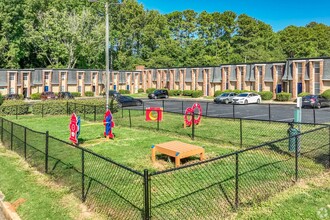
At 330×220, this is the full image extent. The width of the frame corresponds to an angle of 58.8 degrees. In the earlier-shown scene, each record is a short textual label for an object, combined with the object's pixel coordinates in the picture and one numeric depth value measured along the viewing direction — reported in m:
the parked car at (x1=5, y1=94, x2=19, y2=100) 45.20
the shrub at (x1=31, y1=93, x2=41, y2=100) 50.42
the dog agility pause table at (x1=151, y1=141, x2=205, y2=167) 9.60
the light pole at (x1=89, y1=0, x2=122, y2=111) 18.88
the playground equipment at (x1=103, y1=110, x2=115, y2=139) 14.55
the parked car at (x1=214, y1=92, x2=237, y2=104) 37.31
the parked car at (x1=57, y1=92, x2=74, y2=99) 45.41
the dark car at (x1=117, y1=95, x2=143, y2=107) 34.00
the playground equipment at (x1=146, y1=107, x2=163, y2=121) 19.74
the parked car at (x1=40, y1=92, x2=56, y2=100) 45.83
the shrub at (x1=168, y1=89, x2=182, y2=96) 55.59
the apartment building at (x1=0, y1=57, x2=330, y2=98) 41.19
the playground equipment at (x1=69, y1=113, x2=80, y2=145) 12.53
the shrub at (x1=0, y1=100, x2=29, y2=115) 25.80
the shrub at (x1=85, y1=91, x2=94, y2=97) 57.97
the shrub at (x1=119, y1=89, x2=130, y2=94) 62.16
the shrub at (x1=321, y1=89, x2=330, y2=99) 36.28
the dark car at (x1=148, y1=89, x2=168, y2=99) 48.72
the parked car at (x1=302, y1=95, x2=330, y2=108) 30.45
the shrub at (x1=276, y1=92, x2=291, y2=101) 40.19
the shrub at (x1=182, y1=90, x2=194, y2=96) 53.42
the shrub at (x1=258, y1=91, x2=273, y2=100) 43.03
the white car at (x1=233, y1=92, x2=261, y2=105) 36.34
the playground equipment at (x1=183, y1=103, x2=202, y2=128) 17.58
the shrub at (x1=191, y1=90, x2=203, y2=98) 52.50
